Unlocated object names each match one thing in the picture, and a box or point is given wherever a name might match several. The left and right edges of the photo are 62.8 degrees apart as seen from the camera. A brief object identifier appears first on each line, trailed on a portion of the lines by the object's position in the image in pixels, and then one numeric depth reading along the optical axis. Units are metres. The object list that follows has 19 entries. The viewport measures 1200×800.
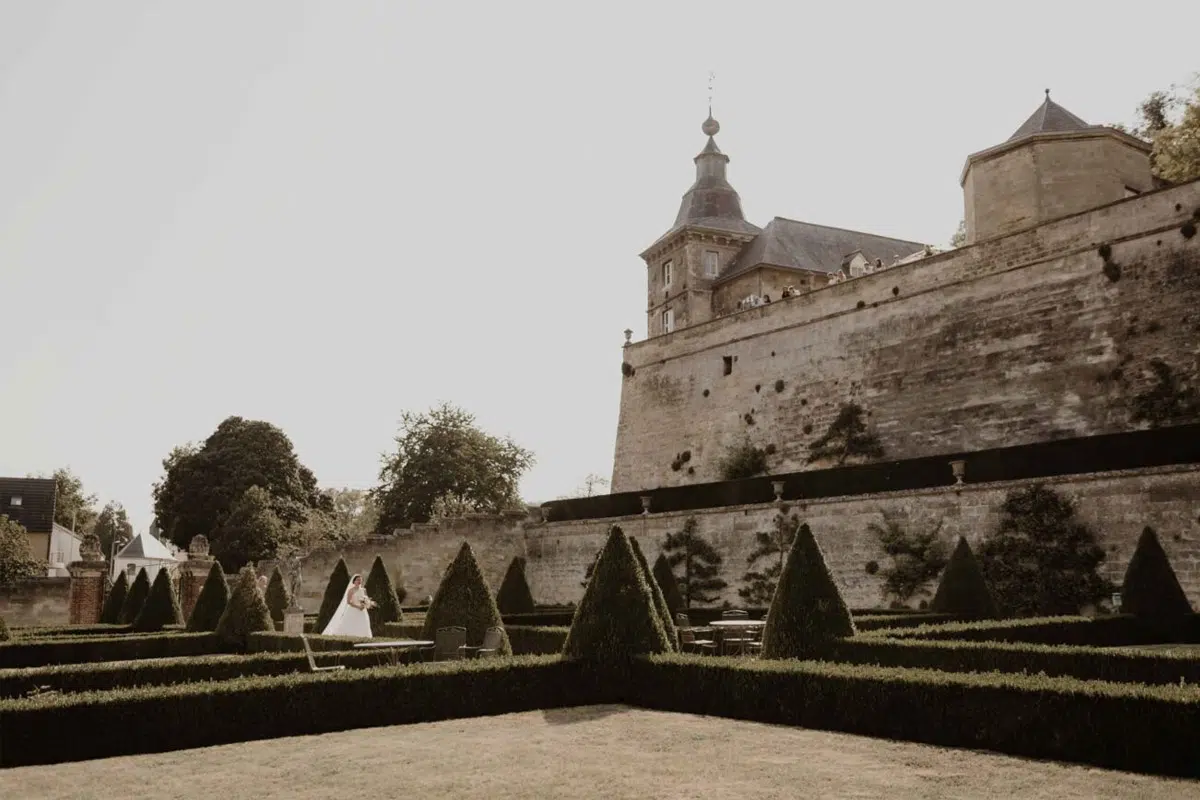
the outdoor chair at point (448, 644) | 14.23
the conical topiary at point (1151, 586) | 16.91
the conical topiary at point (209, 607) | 23.66
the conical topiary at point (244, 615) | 21.31
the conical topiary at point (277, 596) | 26.38
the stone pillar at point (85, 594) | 31.48
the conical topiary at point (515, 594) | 25.88
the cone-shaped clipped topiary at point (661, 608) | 14.31
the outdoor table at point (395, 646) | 14.09
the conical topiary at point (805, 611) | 12.85
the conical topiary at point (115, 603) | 29.23
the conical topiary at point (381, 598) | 21.75
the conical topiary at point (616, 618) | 12.34
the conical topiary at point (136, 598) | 27.67
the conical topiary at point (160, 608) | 25.53
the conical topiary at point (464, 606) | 15.91
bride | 17.98
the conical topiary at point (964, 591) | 19.03
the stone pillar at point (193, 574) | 32.84
